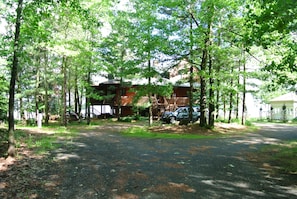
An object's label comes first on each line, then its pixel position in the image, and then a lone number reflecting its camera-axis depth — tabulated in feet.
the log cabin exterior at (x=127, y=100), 110.22
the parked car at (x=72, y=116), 105.73
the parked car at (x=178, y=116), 83.50
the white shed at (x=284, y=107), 112.68
